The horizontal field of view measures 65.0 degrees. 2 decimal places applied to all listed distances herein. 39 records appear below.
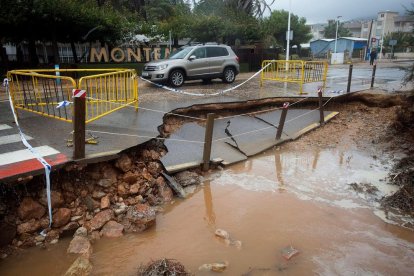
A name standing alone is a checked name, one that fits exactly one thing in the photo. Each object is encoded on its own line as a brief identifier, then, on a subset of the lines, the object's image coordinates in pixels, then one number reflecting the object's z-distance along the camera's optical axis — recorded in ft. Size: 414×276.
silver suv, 43.75
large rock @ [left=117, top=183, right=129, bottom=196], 18.86
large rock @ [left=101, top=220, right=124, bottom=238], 16.55
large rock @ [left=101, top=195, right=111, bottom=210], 17.59
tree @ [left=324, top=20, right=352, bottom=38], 239.91
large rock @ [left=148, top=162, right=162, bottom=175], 21.34
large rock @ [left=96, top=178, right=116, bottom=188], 18.34
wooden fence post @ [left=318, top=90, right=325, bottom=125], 34.93
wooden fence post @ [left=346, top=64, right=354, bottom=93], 42.13
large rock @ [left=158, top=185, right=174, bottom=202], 20.39
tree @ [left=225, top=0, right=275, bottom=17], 93.08
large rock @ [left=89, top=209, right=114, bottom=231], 16.67
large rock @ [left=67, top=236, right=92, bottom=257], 15.01
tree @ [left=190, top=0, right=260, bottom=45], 75.41
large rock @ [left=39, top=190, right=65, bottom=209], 15.87
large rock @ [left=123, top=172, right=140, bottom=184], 19.44
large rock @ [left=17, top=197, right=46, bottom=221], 15.37
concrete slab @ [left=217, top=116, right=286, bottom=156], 29.32
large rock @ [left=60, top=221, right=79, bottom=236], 16.01
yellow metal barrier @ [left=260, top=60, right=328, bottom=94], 40.52
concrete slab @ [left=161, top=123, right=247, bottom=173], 23.39
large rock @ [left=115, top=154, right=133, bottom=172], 19.47
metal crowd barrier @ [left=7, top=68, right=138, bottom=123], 24.37
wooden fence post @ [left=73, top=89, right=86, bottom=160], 16.08
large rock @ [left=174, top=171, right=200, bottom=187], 22.35
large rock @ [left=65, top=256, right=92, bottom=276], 13.56
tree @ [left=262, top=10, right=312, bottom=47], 148.58
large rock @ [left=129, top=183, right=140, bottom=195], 19.18
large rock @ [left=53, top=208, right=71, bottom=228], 16.01
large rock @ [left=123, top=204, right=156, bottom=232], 17.20
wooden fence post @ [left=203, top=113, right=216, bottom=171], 22.96
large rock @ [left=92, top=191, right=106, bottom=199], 17.87
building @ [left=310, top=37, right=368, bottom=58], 157.30
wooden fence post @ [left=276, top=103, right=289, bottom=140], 28.94
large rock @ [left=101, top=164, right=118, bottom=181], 18.85
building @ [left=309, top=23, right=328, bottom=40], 384.56
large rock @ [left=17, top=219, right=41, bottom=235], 15.17
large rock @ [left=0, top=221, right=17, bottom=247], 14.67
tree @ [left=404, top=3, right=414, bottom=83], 29.76
